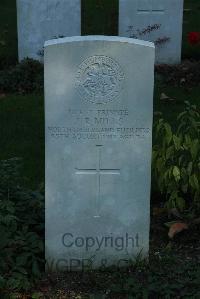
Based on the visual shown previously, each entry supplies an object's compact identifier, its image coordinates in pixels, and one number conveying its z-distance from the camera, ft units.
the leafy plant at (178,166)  15.79
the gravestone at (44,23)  30.55
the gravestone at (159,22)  30.89
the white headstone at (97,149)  13.00
